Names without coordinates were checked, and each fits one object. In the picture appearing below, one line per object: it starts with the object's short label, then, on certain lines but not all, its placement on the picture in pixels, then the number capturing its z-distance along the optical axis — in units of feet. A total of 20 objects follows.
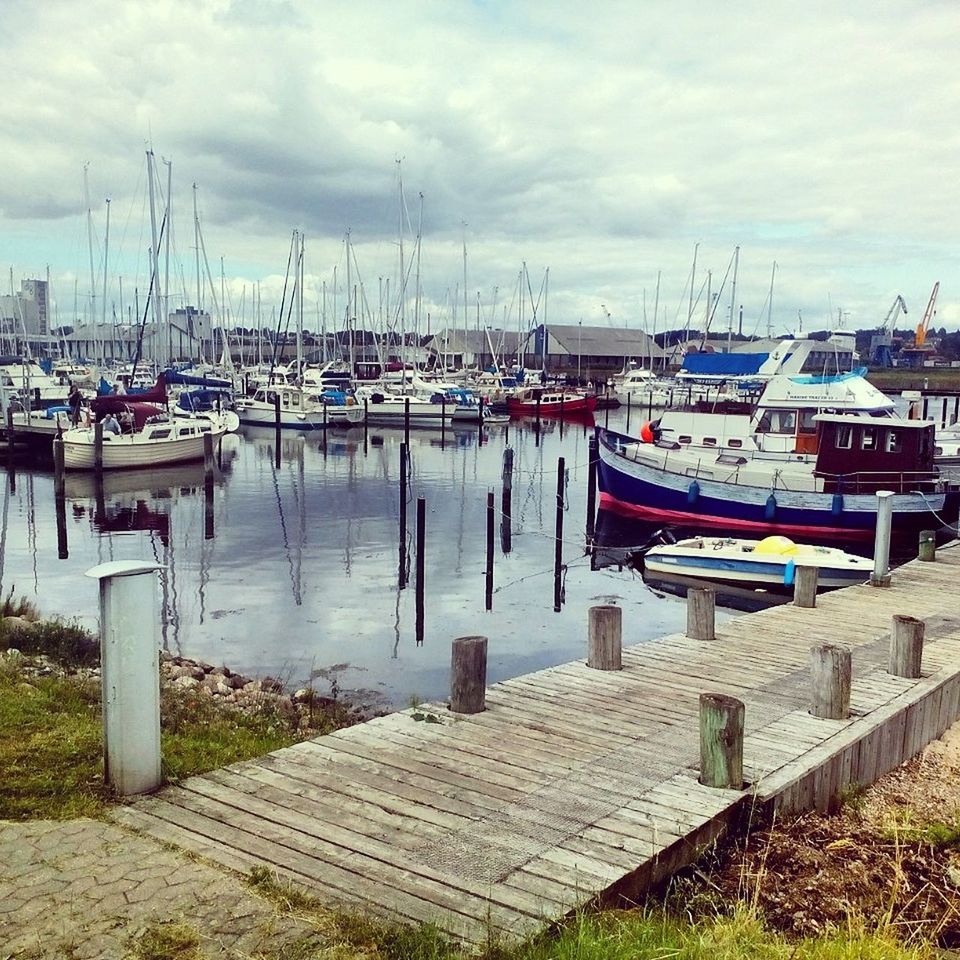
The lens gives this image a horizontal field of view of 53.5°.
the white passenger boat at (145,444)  124.98
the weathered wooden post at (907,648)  33.91
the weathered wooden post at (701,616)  39.22
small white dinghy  67.21
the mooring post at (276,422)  173.42
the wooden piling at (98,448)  122.72
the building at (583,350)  393.29
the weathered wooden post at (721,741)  22.45
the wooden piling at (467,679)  28.12
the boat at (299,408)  200.34
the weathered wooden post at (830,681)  28.71
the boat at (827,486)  88.07
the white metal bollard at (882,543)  54.08
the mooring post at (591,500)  97.99
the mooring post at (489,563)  66.28
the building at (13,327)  245.08
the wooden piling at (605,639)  33.83
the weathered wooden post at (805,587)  47.19
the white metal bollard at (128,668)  20.06
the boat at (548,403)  239.71
